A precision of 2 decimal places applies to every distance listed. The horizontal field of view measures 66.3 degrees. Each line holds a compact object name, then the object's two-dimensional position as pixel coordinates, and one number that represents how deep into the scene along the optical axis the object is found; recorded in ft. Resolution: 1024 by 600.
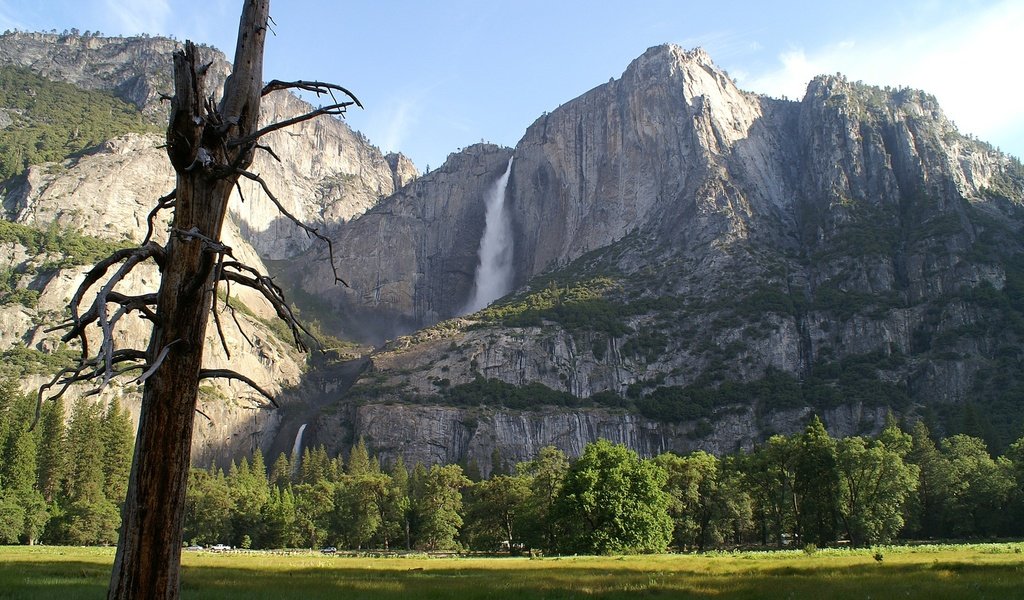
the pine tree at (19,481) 226.58
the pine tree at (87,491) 251.39
